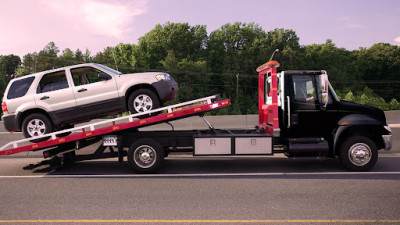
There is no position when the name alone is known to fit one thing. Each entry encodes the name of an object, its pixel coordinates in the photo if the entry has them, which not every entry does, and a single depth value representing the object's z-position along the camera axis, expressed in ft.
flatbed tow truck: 25.44
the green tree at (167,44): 259.39
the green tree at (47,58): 260.42
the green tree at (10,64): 299.52
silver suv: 25.89
